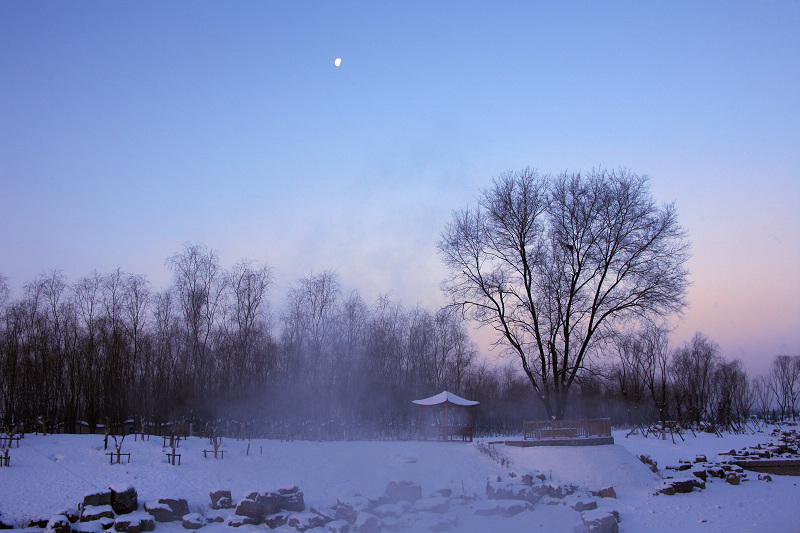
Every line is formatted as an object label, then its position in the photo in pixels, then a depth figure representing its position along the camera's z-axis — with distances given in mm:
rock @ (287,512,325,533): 13937
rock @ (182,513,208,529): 13672
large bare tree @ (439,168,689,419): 24547
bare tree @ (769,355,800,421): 59191
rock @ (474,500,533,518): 15273
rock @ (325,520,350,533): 13734
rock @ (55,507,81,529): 12943
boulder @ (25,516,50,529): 12750
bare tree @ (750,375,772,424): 56719
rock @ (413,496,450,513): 15344
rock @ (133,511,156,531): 13156
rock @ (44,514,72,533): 12195
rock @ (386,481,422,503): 17031
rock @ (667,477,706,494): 17500
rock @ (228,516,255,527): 14094
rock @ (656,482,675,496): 17188
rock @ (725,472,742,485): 19266
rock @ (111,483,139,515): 13875
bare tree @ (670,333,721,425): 47531
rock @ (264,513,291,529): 14110
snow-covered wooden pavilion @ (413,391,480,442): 28234
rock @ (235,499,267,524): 14477
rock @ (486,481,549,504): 16688
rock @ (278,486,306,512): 15219
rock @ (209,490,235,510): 15336
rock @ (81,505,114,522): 12977
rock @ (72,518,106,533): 12438
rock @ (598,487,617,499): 16859
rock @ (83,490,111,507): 13617
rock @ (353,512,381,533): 13719
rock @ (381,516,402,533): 14070
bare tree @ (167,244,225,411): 31500
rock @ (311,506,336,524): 14750
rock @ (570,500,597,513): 15500
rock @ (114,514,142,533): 12836
